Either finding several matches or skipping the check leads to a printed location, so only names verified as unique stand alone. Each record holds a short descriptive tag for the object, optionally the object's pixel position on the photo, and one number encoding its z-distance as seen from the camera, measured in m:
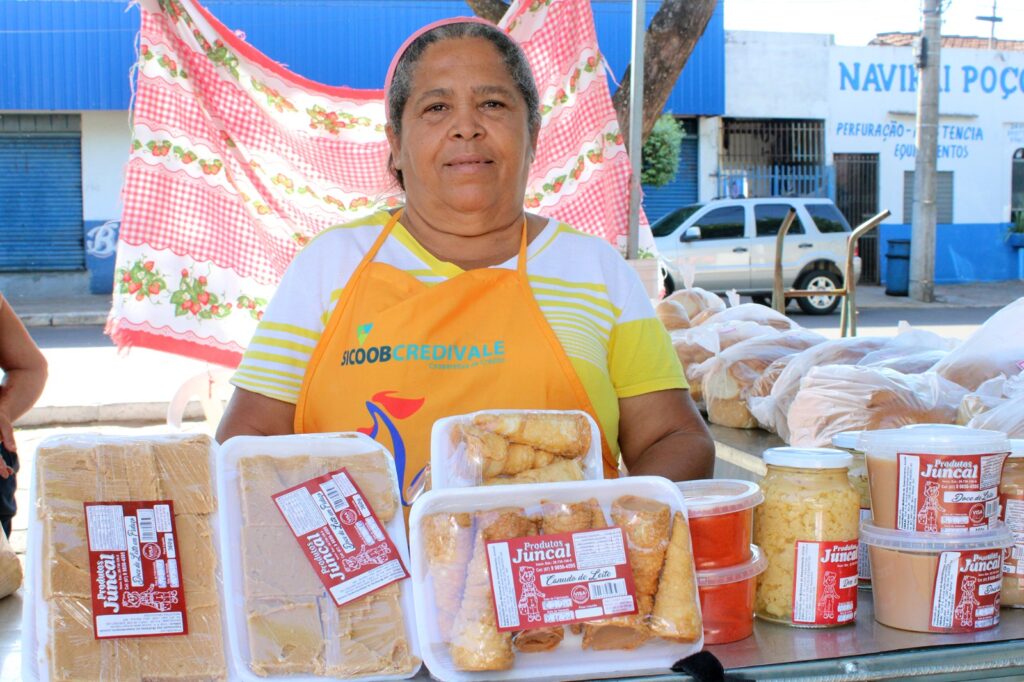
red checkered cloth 4.11
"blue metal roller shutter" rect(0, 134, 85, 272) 18.31
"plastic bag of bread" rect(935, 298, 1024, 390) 3.03
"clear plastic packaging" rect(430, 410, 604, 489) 1.55
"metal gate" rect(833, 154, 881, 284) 20.73
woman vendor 2.05
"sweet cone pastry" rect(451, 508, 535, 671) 1.36
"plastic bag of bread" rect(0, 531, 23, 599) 1.92
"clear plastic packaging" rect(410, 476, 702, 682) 1.36
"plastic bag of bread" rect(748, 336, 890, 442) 3.49
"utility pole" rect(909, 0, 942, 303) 15.41
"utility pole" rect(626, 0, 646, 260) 4.44
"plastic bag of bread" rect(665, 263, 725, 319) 5.21
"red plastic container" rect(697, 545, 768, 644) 1.50
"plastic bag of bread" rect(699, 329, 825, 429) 3.88
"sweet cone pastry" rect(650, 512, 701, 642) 1.41
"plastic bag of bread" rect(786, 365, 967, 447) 2.91
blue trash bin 18.39
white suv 15.60
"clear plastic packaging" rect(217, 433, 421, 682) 1.38
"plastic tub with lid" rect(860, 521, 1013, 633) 1.55
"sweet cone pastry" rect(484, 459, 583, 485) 1.56
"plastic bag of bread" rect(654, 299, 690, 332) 4.96
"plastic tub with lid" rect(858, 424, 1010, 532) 1.55
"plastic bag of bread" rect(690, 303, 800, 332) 4.65
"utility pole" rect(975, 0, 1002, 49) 26.41
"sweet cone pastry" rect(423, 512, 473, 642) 1.39
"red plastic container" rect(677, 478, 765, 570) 1.52
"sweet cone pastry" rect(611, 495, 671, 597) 1.43
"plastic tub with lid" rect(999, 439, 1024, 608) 1.67
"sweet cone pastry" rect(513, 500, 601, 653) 1.39
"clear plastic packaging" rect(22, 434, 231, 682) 1.35
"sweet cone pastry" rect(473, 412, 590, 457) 1.58
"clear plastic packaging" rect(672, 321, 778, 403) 4.26
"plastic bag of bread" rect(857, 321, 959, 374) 3.41
